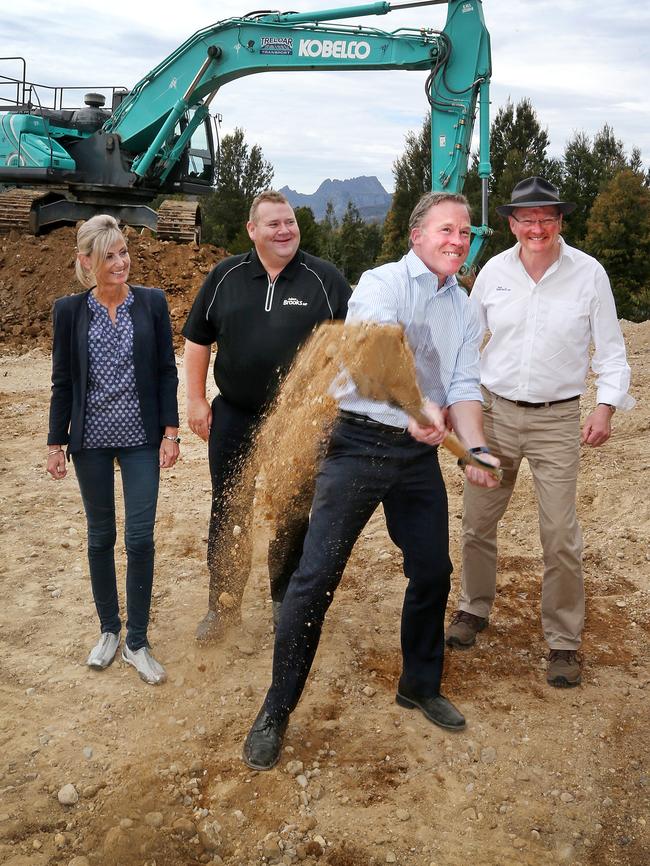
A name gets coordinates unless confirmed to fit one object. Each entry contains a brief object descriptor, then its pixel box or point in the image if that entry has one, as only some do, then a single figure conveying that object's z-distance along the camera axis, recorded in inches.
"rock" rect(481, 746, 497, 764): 125.7
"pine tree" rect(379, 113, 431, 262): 1128.2
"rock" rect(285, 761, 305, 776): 120.6
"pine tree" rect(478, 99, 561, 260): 1034.7
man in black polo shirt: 146.6
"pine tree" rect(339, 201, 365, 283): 1277.1
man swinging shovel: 119.0
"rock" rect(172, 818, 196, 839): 109.2
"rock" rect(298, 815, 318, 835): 109.8
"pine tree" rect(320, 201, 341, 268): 1258.0
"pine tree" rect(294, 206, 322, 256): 1123.9
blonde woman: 140.6
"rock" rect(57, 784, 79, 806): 114.7
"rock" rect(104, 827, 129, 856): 105.5
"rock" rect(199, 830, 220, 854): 107.0
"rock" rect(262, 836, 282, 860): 105.7
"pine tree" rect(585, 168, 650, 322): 868.6
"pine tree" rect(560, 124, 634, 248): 1005.8
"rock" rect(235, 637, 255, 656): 157.5
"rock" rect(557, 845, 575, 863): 106.1
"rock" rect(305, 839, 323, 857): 106.0
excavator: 450.0
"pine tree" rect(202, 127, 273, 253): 1157.1
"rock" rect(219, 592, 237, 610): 161.3
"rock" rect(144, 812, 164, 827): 110.2
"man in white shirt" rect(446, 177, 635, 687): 145.6
